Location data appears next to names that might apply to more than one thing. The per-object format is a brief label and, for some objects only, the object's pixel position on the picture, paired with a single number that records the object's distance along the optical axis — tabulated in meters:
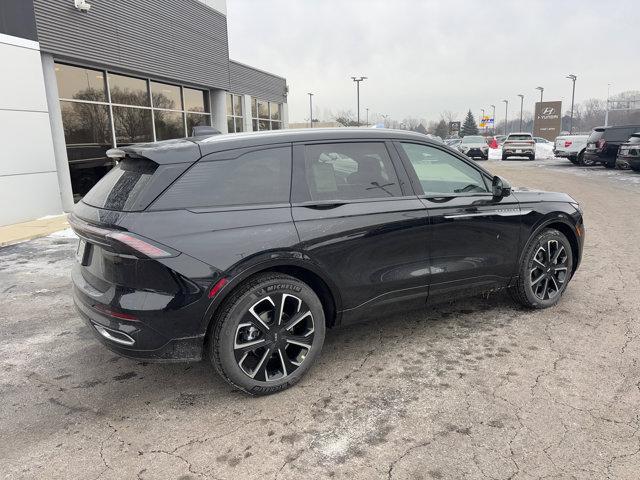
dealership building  9.65
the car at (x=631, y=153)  16.95
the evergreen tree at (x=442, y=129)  99.12
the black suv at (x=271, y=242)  2.87
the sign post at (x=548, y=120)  61.81
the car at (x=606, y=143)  19.02
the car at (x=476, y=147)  30.59
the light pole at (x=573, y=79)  54.10
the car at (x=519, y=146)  29.88
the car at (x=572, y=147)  23.94
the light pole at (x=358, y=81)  52.22
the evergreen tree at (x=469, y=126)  95.19
